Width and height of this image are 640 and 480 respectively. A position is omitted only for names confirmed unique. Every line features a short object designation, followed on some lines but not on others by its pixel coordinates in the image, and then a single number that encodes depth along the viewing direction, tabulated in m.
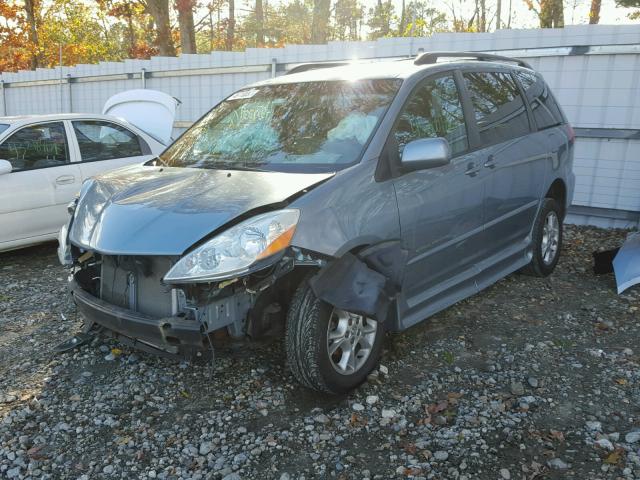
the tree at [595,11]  23.58
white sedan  5.57
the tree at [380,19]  41.56
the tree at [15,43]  28.33
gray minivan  2.80
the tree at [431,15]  46.08
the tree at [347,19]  41.38
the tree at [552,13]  16.52
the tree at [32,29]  25.47
